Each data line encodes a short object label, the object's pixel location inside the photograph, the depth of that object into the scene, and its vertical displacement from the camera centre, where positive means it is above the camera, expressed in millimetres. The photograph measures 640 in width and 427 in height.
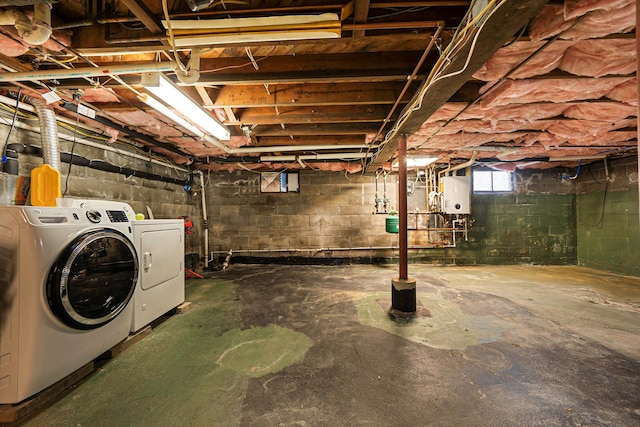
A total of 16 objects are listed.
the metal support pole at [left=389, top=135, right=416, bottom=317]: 2617 -684
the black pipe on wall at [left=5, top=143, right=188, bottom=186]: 2156 +651
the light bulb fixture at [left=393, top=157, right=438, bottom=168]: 3938 +917
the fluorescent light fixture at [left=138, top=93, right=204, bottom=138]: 2008 +984
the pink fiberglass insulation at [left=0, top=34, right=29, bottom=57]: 1424 +1061
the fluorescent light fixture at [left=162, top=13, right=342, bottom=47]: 1275 +1025
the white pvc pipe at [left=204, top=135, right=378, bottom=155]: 3461 +1002
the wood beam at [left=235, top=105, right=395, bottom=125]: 2635 +1117
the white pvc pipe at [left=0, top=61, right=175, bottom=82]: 1612 +1021
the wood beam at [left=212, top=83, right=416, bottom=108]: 2273 +1154
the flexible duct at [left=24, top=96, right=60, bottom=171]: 2123 +785
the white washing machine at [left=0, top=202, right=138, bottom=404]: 1308 -445
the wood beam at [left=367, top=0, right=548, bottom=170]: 1074 +910
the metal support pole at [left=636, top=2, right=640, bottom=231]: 717 +532
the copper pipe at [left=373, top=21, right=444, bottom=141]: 1390 +1049
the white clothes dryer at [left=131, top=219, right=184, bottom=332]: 2098 -508
